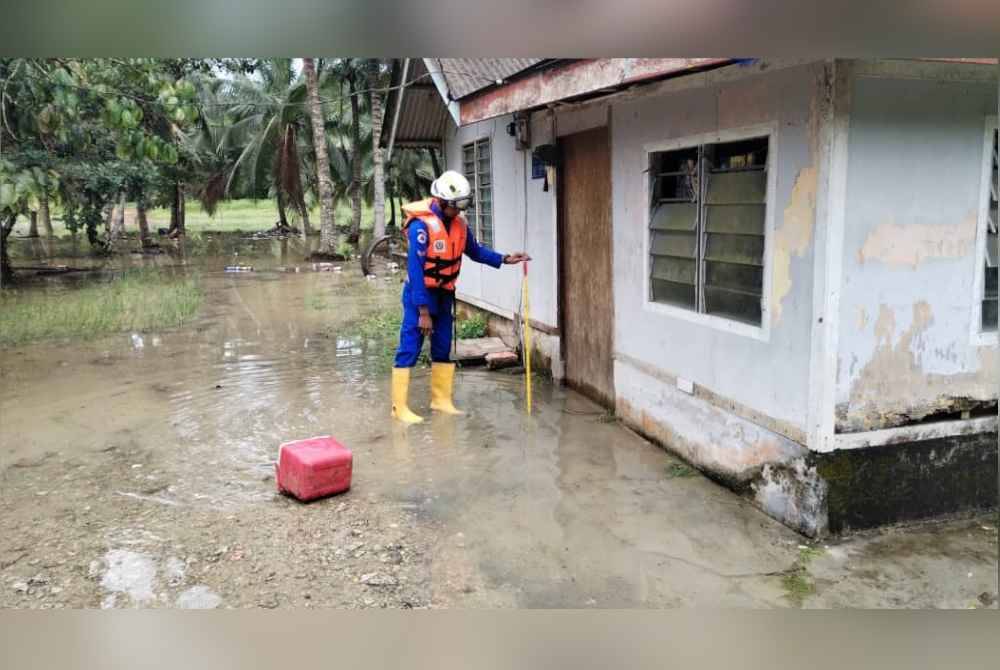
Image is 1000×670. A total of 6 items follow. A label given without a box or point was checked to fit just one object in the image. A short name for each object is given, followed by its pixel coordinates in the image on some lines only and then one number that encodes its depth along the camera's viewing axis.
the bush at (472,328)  9.64
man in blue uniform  6.25
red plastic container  4.75
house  4.11
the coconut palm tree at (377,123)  19.92
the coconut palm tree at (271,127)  25.95
